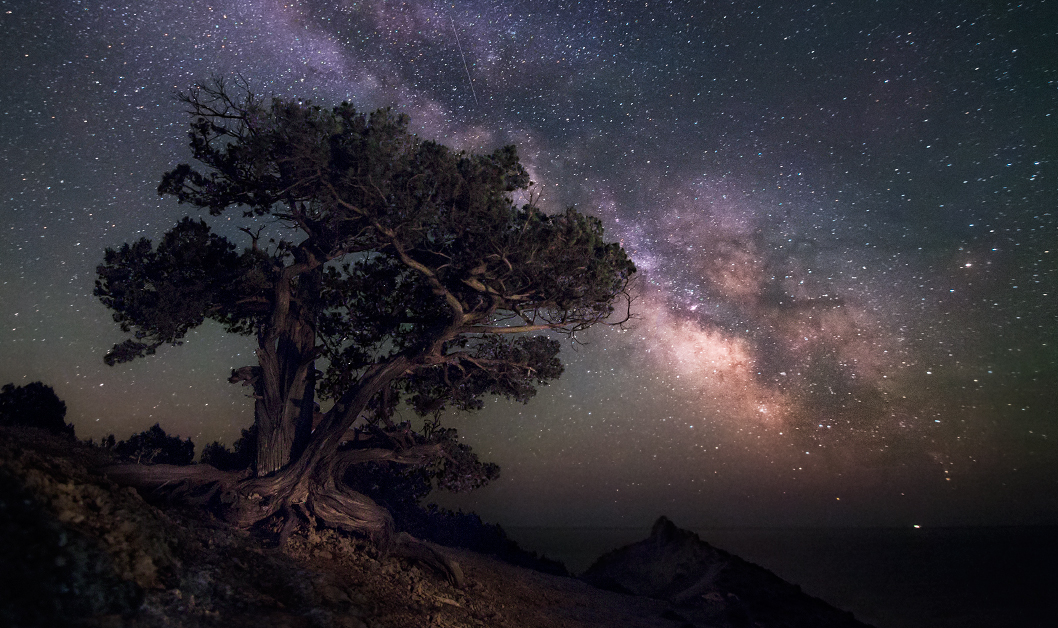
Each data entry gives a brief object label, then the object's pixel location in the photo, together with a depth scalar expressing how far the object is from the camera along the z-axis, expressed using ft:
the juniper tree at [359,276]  44.37
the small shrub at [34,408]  54.44
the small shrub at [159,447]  56.80
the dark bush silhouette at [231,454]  64.28
